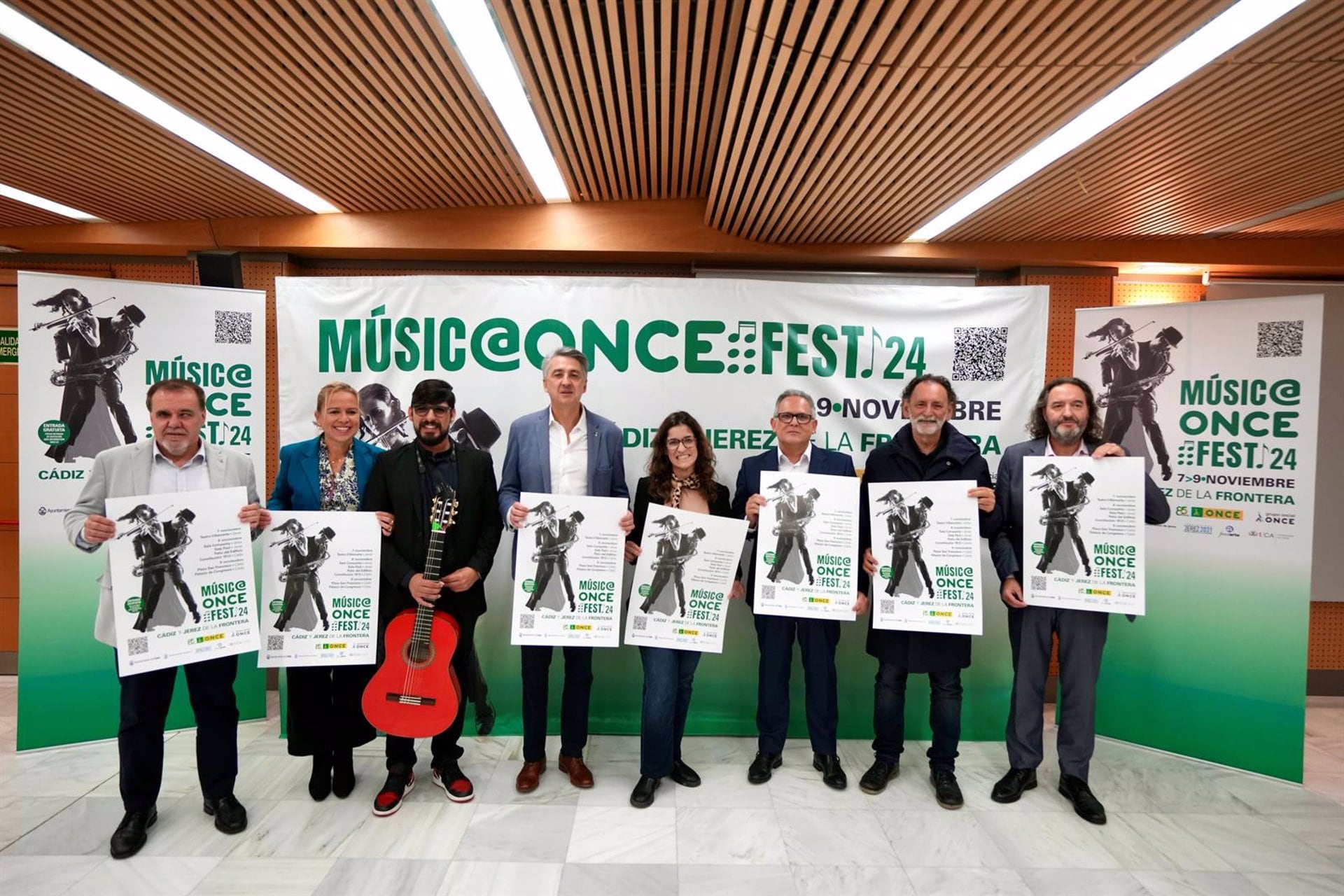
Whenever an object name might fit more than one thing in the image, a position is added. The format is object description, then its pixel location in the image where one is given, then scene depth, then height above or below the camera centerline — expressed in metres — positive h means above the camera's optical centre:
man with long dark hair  3.21 -0.97
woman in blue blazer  3.09 -0.37
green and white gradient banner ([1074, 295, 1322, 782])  3.65 -0.43
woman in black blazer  3.19 -0.59
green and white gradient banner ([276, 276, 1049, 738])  3.98 +0.49
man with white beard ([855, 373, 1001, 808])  3.19 -0.95
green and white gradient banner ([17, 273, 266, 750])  3.74 +0.04
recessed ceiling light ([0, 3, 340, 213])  2.59 +1.51
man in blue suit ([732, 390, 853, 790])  3.33 -1.06
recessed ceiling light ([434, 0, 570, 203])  2.52 +1.58
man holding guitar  2.98 -0.44
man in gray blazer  2.79 -1.05
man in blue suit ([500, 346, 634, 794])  3.28 -0.19
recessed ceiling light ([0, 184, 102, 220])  4.20 +1.44
